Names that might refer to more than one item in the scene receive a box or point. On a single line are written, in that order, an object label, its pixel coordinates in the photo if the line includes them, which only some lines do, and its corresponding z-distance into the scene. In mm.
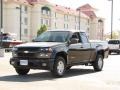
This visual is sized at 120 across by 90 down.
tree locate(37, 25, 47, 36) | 97369
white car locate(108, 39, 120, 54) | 45688
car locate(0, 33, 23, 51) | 51400
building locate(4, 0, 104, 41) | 94875
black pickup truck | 15930
